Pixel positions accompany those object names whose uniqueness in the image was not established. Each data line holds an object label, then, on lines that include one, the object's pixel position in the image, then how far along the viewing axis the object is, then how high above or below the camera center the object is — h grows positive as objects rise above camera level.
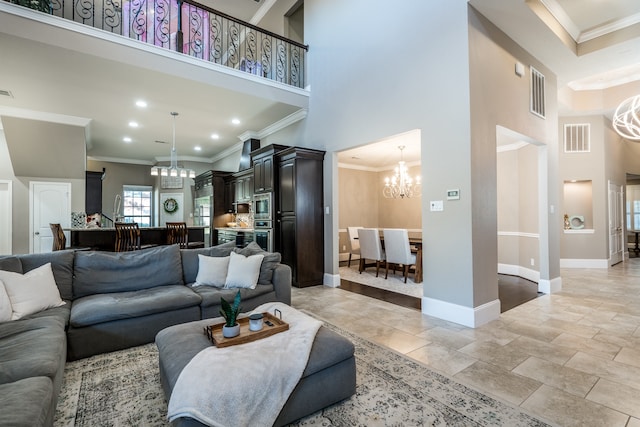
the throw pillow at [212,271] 3.41 -0.61
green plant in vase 1.91 -0.68
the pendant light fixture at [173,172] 5.88 +0.94
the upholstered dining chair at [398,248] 5.38 -0.60
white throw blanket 1.43 -0.85
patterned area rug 1.75 -1.19
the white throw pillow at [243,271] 3.37 -0.62
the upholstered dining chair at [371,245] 5.88 -0.59
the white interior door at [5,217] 6.30 +0.06
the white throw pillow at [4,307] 2.26 -0.66
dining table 5.38 -0.83
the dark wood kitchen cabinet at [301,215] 5.15 +0.04
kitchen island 5.14 -0.33
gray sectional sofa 1.54 -0.78
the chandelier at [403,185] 6.60 +0.77
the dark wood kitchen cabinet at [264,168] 5.59 +0.98
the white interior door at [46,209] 6.27 +0.22
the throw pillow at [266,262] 3.58 -0.55
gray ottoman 1.70 -0.91
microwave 5.65 +0.22
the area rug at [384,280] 4.91 -1.22
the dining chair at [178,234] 5.44 -0.29
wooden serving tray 1.86 -0.77
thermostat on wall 3.45 +0.25
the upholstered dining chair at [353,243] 6.96 -0.63
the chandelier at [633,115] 3.87 +1.36
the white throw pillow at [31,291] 2.40 -0.60
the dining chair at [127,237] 5.00 -0.31
